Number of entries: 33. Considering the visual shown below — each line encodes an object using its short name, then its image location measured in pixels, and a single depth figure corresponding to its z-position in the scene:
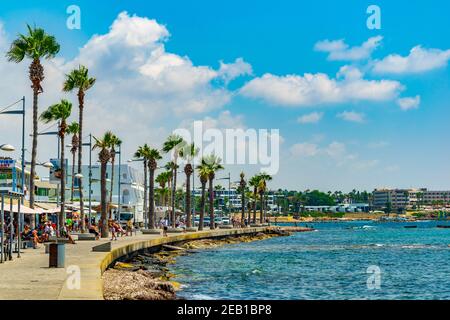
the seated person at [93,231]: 48.83
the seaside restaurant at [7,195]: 26.89
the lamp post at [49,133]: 46.62
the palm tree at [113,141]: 55.02
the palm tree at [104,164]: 53.06
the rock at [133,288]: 21.97
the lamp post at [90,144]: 61.87
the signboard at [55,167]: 72.00
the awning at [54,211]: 50.37
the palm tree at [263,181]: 144.57
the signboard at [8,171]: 65.88
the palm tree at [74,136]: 76.69
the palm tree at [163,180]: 155.12
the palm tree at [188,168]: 85.47
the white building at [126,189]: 121.79
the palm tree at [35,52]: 47.59
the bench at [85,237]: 47.84
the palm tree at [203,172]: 94.88
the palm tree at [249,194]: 170.54
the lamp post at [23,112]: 39.34
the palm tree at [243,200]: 121.06
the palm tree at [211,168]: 96.12
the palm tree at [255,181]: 143.61
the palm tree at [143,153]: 79.00
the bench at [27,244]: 36.75
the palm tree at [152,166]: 75.56
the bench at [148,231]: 69.57
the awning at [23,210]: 34.39
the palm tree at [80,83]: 58.34
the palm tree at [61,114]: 57.38
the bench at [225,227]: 105.88
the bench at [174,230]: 76.23
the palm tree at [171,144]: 89.25
